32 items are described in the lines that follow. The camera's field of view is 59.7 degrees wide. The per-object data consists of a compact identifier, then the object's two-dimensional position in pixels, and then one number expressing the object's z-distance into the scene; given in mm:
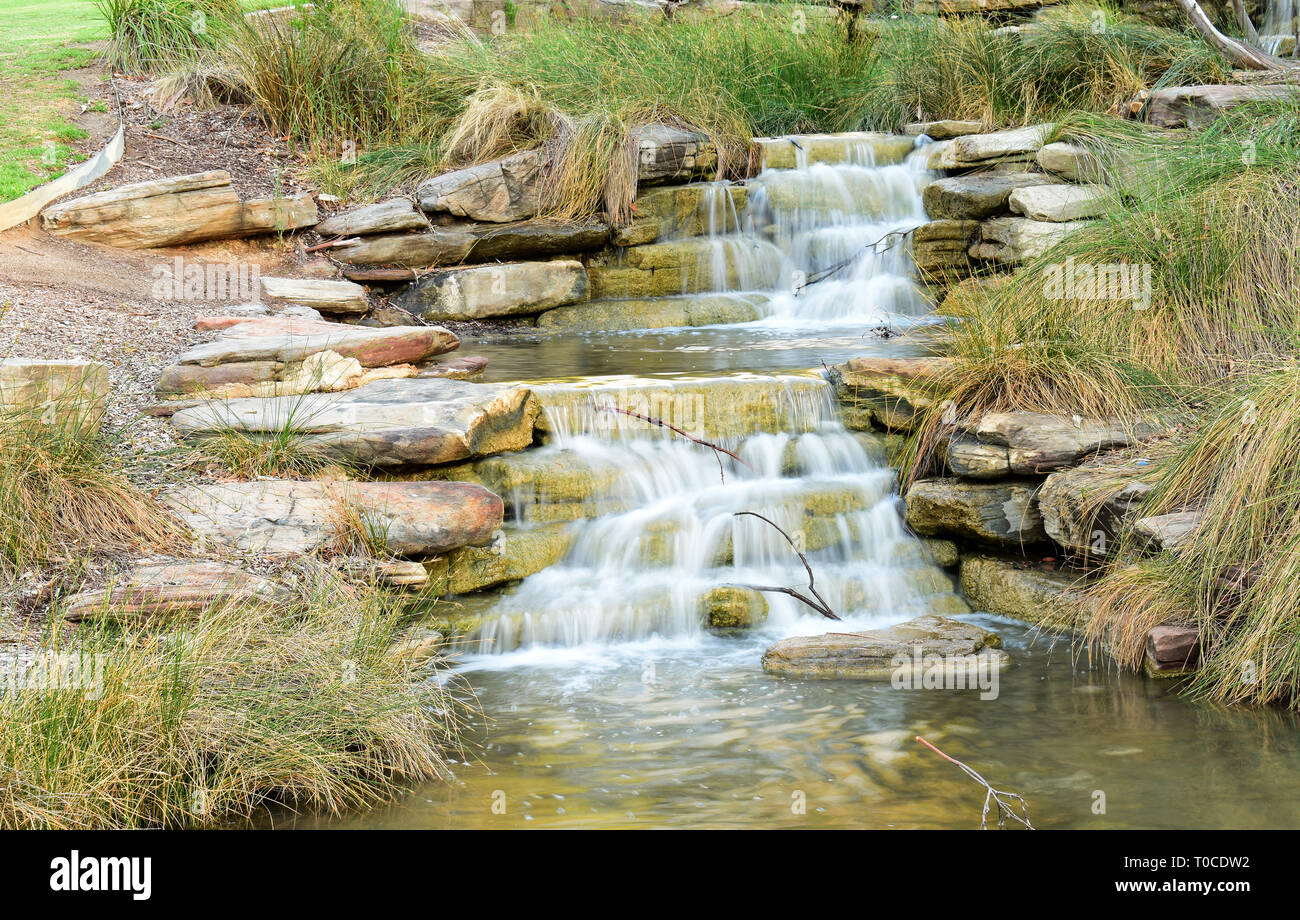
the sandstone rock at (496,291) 8844
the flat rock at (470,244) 8914
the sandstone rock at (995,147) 9055
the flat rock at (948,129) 9758
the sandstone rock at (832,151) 9812
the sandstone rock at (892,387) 5871
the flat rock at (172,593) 3980
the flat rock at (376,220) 8977
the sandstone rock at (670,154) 9266
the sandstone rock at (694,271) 9234
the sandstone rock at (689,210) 9344
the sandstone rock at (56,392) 4762
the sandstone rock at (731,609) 5164
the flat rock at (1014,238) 7695
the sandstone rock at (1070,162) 8367
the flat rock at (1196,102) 7715
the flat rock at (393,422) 5379
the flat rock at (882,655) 4562
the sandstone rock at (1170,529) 4480
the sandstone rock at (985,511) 5270
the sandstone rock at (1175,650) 4367
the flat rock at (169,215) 8438
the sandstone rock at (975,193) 8664
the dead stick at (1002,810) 3319
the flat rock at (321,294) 8250
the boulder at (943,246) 8883
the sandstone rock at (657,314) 8859
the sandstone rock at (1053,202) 8055
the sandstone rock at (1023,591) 4926
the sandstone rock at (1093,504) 4844
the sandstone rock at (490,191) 9102
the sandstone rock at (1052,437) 5250
